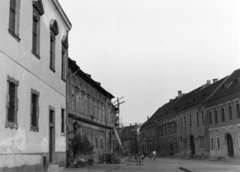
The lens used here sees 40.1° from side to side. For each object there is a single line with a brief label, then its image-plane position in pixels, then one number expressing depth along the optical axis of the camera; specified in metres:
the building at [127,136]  116.21
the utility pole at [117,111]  47.91
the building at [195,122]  49.69
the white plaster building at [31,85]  12.02
